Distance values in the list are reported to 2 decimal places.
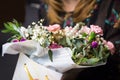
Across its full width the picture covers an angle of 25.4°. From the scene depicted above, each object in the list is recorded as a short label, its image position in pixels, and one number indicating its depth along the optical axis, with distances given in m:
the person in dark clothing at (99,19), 1.14
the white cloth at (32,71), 0.86
